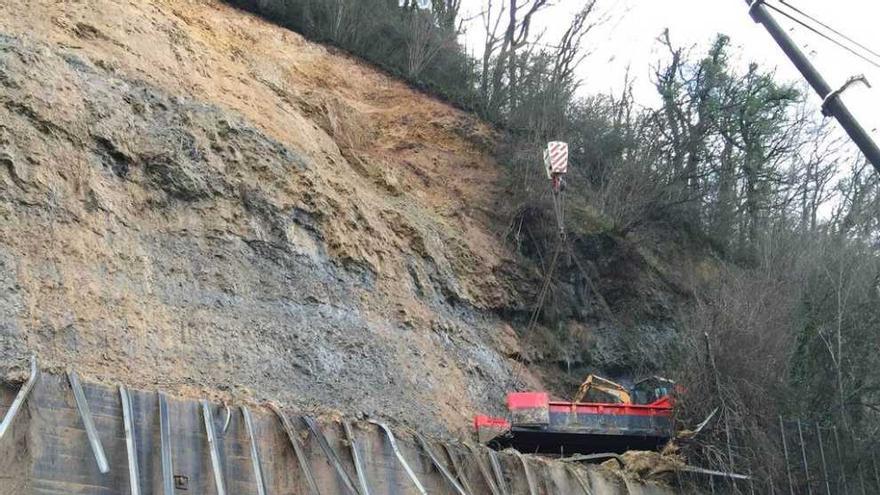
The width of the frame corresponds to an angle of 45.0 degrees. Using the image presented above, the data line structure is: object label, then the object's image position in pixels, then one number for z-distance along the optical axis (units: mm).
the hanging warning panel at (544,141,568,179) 19023
